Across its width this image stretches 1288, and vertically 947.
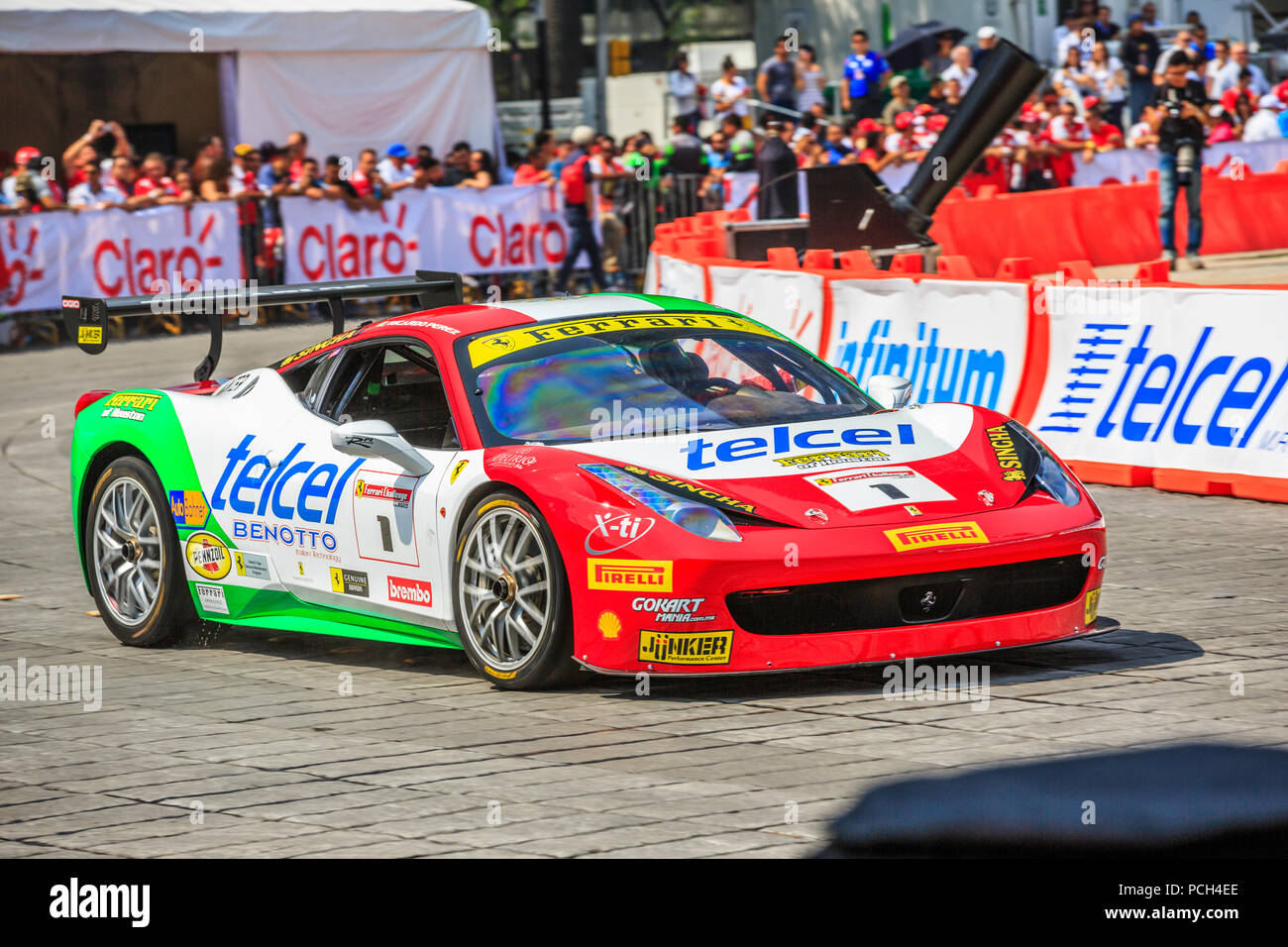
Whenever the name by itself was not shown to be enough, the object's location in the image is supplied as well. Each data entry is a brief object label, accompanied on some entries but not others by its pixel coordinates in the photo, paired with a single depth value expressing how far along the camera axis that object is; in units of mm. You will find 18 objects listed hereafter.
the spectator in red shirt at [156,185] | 21109
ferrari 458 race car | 6141
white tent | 22953
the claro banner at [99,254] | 20312
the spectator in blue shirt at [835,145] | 24297
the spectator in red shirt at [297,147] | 22953
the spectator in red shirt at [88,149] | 21297
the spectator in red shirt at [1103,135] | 25438
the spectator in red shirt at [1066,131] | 25547
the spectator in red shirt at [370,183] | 22719
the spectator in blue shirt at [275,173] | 22391
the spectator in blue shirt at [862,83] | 27953
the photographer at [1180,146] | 18656
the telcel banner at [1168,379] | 9961
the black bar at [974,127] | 16922
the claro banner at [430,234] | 22281
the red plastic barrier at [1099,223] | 21938
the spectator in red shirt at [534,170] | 24375
